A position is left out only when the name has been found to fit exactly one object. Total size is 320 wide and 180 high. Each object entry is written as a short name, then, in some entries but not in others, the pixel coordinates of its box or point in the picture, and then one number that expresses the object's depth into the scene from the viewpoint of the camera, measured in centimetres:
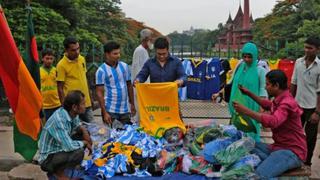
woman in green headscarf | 486
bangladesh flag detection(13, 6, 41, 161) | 442
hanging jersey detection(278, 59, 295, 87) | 866
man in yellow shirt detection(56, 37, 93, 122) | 514
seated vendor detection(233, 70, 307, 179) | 383
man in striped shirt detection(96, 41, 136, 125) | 509
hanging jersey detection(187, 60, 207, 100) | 945
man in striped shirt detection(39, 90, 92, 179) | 385
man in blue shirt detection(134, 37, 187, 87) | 512
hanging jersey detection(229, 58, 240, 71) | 889
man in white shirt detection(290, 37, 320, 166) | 486
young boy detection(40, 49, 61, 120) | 573
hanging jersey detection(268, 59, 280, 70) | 862
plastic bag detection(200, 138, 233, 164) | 417
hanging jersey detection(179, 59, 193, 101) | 940
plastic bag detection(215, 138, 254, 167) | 408
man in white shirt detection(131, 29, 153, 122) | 608
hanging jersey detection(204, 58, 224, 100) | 932
